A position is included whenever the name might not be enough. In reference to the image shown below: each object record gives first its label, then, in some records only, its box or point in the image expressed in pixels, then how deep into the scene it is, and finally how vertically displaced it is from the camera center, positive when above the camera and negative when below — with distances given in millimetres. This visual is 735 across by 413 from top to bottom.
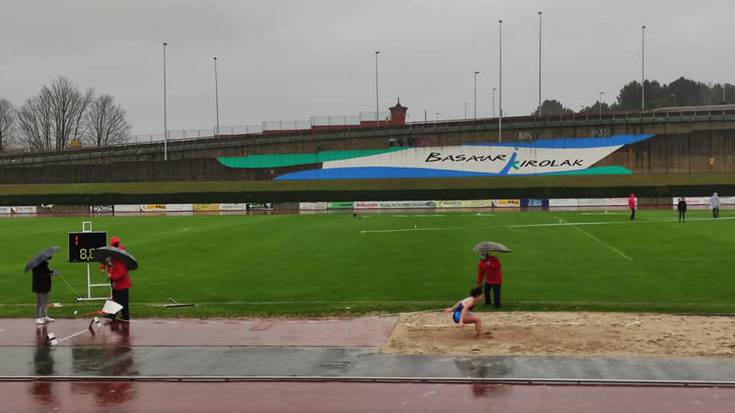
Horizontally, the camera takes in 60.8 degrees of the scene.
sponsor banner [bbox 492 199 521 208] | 60750 -1668
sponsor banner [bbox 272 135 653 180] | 72375 +3180
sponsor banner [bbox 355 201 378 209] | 62531 -1716
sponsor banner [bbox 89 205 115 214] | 64125 -1794
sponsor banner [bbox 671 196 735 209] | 56375 -1632
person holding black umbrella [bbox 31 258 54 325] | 14945 -2254
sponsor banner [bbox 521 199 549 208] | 59094 -1662
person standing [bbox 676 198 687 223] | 37375 -1413
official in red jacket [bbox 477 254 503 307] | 15602 -2295
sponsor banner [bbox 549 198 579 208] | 58656 -1678
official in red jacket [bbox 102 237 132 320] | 14688 -2123
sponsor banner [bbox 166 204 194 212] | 63812 -1730
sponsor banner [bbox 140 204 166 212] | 64094 -1754
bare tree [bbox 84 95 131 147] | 109312 +11951
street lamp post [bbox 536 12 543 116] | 77888 +12997
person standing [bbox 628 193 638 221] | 40356 -1340
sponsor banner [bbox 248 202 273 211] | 63438 -1687
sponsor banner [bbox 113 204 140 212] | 64806 -1741
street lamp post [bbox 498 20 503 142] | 74675 +12966
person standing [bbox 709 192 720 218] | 40000 -1351
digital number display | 16906 -1423
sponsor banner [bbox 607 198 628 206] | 58250 -1650
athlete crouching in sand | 12734 -2571
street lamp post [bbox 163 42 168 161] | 72625 +9244
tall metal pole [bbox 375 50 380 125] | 93844 +10580
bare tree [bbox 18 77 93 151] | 102750 +12706
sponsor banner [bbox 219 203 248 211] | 63541 -1750
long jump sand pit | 11812 -3090
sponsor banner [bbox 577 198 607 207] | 58694 -1638
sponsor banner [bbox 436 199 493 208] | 61375 -1694
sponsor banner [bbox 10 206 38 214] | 64188 -1760
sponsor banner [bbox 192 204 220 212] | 63812 -1742
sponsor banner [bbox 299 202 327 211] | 63500 -1760
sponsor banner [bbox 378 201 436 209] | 61781 -1675
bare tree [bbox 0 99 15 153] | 104562 +11846
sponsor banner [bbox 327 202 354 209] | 63031 -1697
